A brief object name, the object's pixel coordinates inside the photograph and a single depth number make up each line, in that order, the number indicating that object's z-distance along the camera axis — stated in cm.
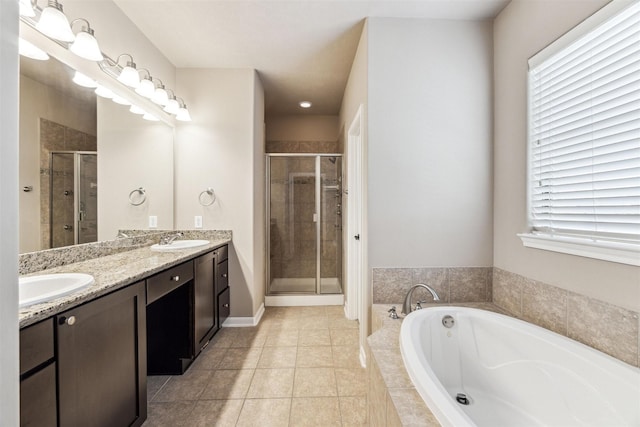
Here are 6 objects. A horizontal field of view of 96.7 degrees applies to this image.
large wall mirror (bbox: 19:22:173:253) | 139
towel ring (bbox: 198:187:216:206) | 283
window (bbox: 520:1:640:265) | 117
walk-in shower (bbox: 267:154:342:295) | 361
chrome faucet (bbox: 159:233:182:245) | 250
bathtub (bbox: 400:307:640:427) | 105
